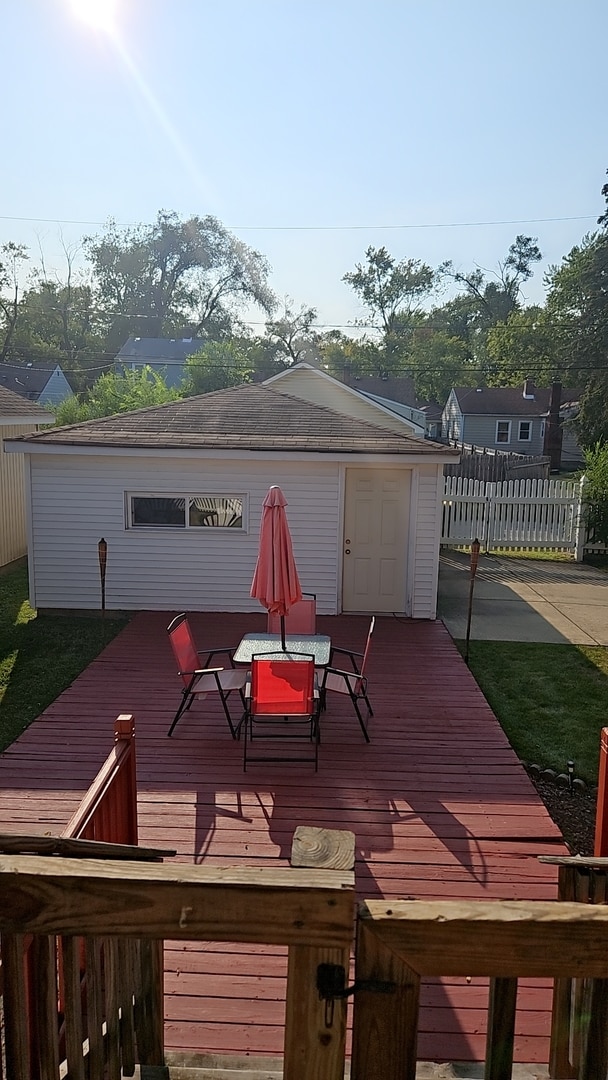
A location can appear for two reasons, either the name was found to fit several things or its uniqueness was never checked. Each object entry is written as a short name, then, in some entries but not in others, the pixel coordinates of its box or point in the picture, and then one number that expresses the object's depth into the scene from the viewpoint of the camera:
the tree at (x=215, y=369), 43.97
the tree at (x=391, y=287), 59.72
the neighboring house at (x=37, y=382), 45.06
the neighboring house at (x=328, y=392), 21.75
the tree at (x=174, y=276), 58.06
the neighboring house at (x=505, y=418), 41.53
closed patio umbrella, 7.02
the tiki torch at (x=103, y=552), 9.92
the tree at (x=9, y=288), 52.12
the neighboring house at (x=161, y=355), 49.44
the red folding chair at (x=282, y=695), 6.13
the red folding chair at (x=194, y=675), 6.77
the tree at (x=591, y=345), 26.16
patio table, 6.93
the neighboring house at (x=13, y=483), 15.10
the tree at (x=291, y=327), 57.00
